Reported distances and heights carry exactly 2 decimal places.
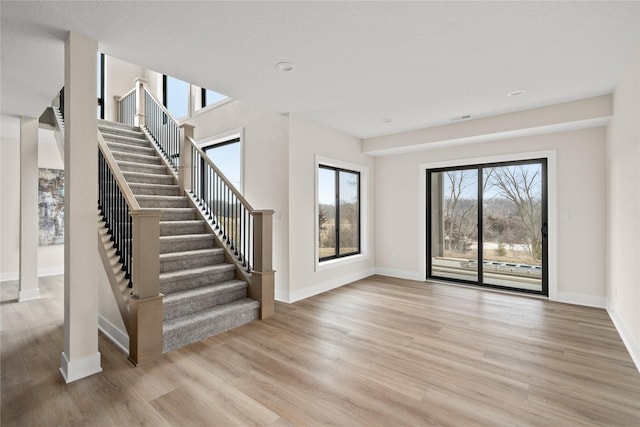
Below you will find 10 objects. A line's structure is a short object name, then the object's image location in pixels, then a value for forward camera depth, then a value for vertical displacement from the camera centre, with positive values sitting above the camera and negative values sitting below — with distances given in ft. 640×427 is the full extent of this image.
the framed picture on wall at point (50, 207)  19.62 +0.53
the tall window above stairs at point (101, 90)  25.85 +10.55
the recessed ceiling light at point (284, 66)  9.43 +4.65
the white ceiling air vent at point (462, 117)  14.46 +4.65
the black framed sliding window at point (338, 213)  17.17 +0.04
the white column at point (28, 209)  14.37 +0.27
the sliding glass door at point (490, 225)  15.20 -0.64
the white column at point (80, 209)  7.60 +0.15
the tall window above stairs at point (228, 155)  17.22 +3.54
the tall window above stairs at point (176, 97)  21.54 +8.95
